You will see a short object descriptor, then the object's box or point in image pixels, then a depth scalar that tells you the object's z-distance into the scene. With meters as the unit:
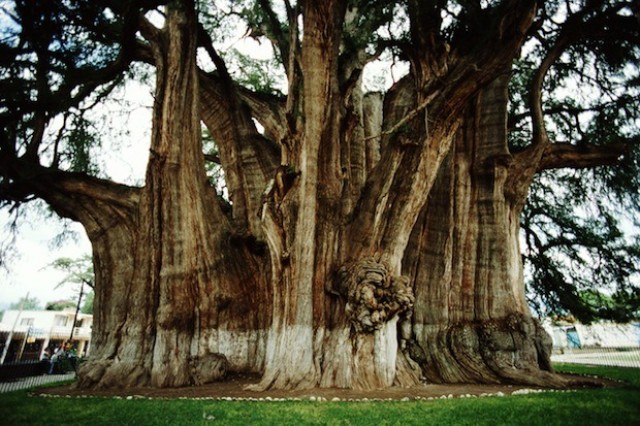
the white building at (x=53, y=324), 32.56
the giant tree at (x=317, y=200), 6.67
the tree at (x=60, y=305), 59.41
